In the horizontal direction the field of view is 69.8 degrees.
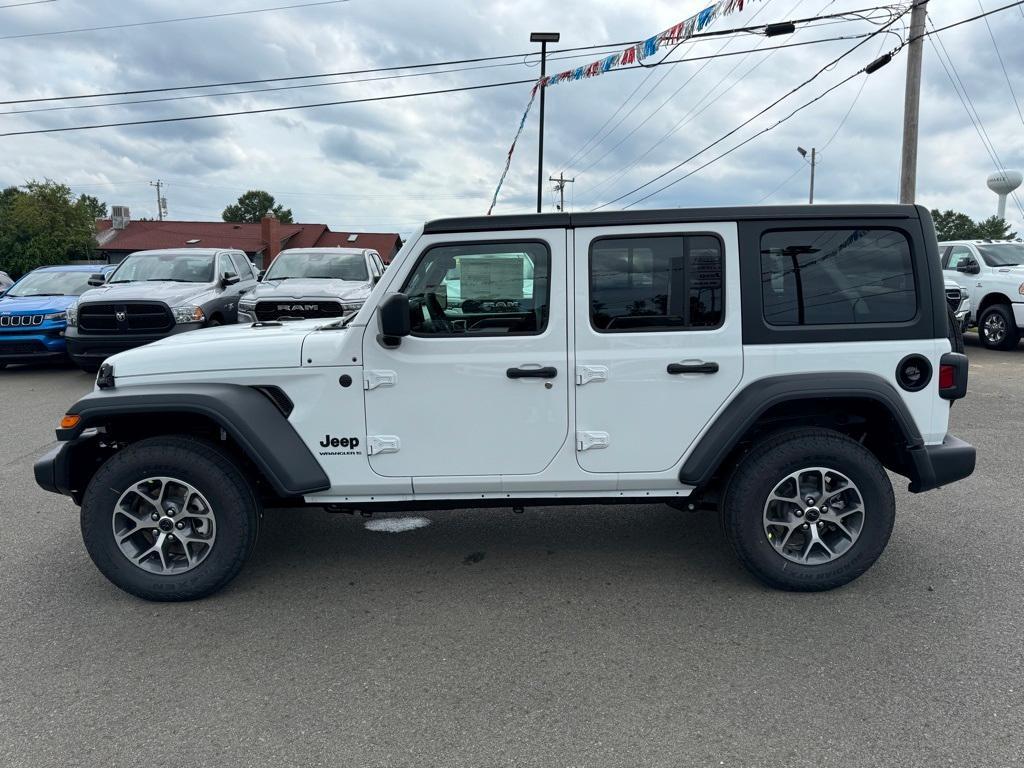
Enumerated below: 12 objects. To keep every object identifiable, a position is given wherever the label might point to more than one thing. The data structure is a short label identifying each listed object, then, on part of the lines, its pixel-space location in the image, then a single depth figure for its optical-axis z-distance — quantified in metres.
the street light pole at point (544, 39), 18.73
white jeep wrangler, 3.52
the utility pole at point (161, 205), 80.50
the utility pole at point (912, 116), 14.31
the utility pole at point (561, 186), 46.25
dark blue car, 10.49
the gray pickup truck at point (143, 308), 9.43
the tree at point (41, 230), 39.53
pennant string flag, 9.37
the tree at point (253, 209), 86.38
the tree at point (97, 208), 87.53
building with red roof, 47.62
